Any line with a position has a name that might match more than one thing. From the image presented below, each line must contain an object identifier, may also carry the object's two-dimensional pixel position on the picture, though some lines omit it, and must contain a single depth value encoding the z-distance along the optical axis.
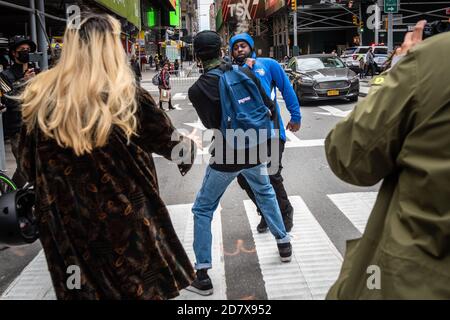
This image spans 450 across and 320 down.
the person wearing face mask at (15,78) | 5.77
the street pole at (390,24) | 19.33
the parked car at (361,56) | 31.92
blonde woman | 2.19
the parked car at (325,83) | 17.38
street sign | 18.38
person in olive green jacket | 1.53
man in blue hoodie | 4.90
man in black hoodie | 3.84
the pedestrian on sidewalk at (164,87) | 17.91
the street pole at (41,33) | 10.41
